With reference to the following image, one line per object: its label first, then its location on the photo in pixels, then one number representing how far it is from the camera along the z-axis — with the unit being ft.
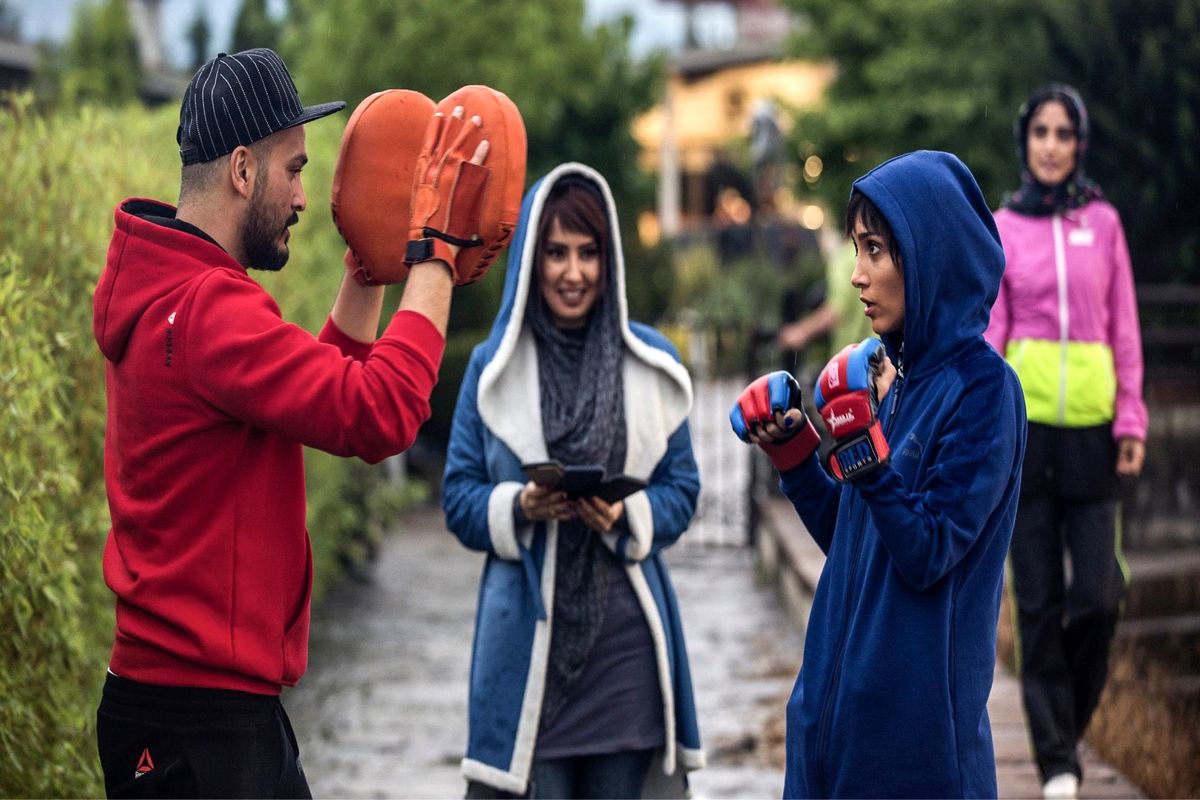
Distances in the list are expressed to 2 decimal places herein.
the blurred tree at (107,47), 74.54
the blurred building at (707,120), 127.24
